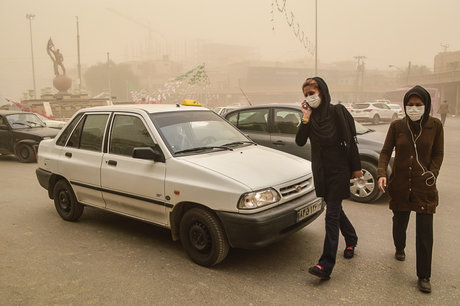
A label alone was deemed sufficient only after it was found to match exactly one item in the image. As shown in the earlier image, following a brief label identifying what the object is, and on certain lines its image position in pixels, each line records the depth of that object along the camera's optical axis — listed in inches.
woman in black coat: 131.4
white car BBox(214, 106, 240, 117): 697.0
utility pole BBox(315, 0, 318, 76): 1396.4
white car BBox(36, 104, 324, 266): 135.1
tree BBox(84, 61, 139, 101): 3708.2
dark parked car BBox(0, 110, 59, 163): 422.3
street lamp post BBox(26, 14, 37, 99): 2176.4
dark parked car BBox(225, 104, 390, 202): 235.8
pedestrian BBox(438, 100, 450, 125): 868.9
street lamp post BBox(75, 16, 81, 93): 2162.5
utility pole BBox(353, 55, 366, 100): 3137.3
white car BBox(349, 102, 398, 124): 1061.1
